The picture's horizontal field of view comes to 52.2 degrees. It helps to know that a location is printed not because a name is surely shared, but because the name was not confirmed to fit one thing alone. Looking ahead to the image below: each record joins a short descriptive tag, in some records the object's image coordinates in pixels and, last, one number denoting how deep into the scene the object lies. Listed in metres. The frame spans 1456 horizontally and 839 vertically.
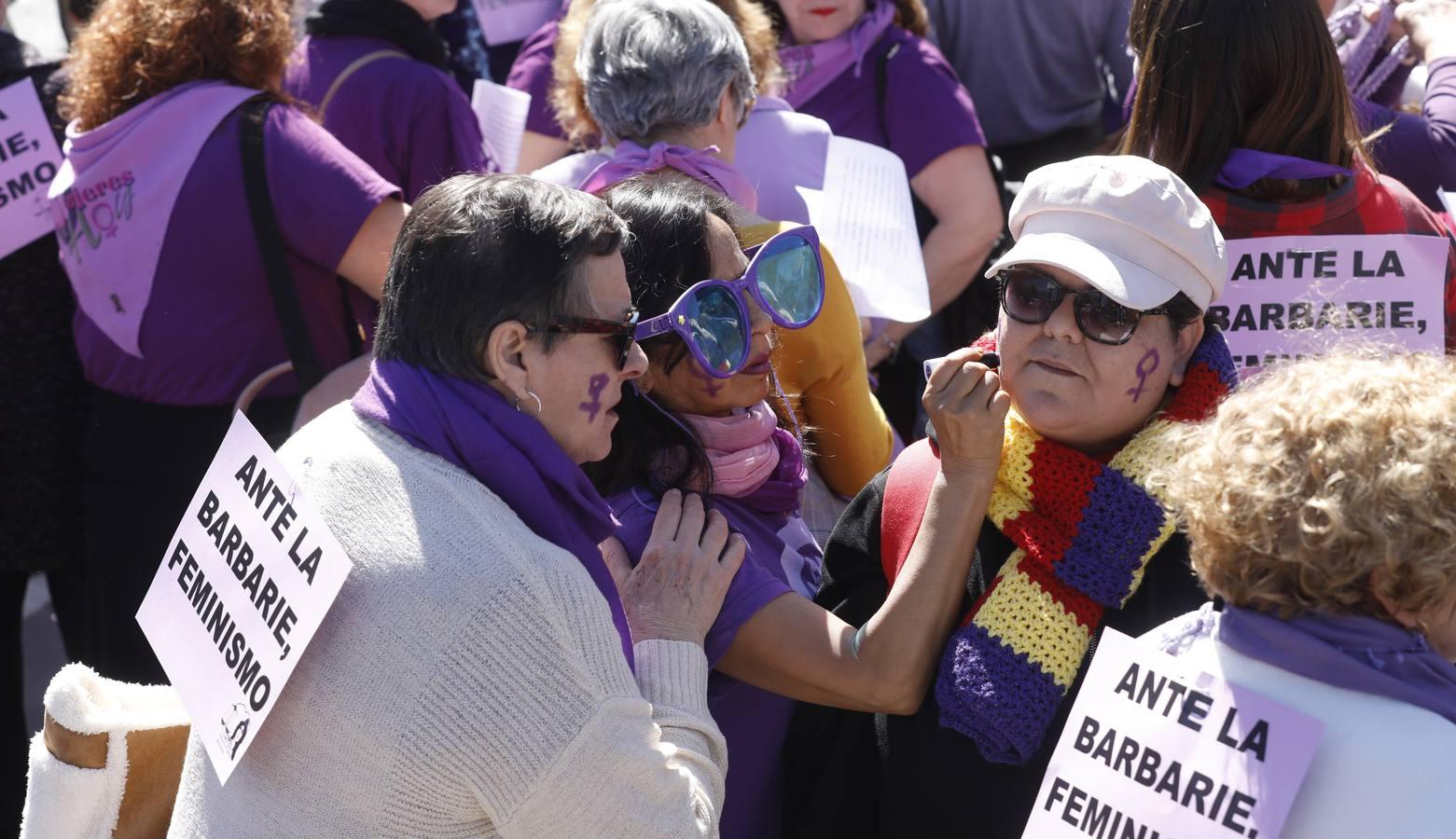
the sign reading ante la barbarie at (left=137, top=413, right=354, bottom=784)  1.76
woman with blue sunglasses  2.11
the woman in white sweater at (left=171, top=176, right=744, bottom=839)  1.69
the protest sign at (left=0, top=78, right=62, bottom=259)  3.42
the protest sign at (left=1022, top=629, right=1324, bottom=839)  1.58
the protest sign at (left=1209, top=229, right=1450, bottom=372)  2.59
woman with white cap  2.02
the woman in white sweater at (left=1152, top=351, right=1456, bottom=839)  1.54
